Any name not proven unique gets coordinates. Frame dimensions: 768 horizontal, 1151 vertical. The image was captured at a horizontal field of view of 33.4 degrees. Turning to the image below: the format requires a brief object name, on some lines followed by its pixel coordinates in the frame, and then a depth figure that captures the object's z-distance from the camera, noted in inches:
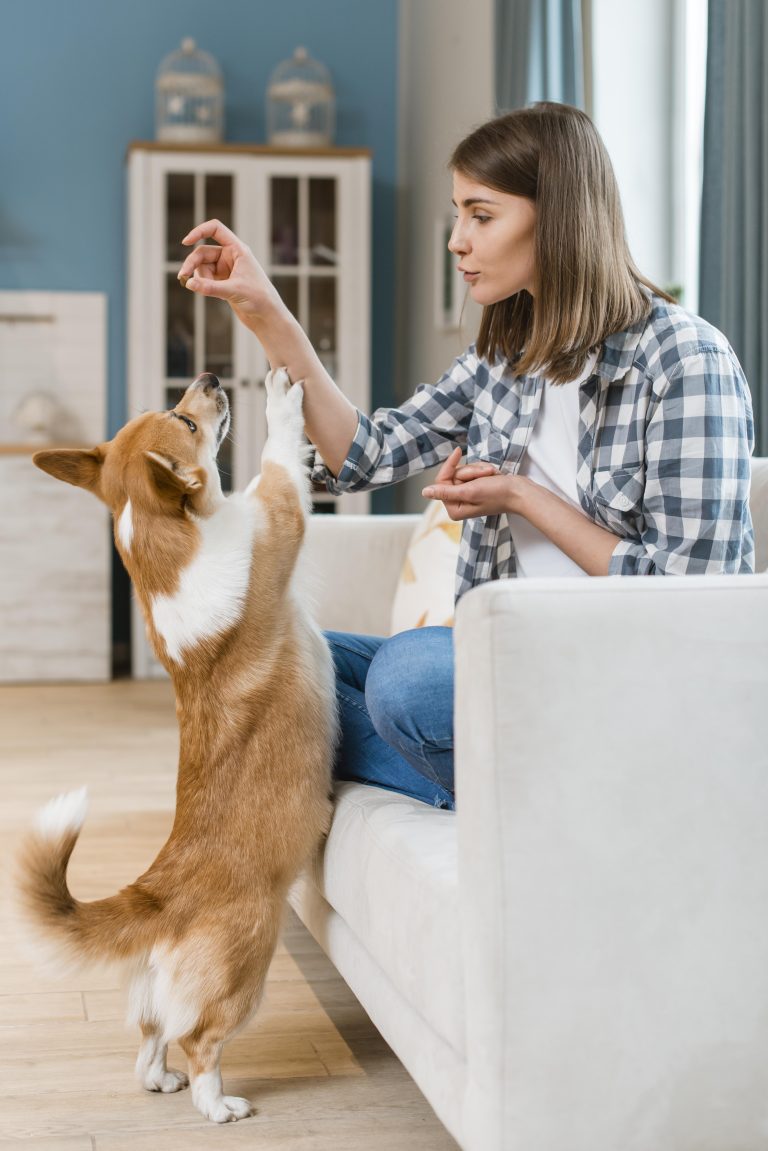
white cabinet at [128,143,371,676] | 175.8
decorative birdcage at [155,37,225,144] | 179.5
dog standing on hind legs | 52.2
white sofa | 39.3
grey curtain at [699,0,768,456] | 90.6
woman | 51.3
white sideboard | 171.5
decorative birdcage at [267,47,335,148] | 182.7
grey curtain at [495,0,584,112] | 125.9
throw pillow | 84.9
